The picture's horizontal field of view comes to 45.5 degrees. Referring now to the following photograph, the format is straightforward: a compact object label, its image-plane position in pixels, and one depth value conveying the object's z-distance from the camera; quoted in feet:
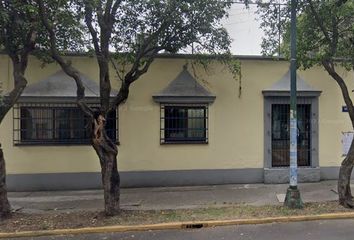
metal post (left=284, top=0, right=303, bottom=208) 30.94
